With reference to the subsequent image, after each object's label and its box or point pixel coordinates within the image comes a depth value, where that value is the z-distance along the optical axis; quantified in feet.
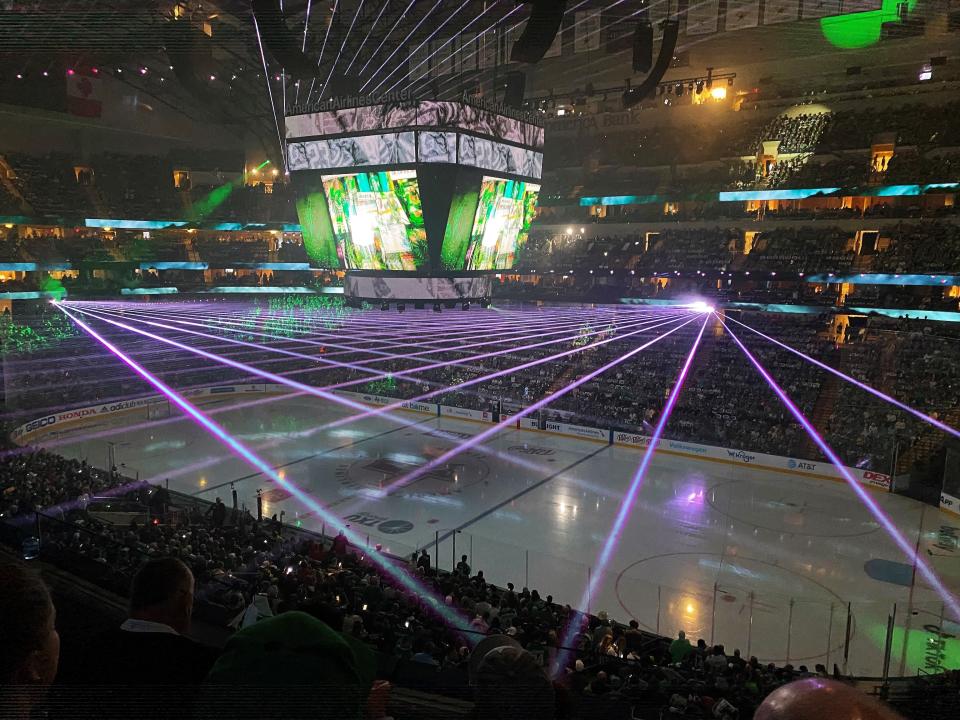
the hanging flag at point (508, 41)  97.40
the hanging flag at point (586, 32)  108.99
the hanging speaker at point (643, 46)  62.80
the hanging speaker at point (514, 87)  78.38
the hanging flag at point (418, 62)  107.65
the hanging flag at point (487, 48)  101.96
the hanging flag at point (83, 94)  117.08
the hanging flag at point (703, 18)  108.68
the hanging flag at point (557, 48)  117.02
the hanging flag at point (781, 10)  105.29
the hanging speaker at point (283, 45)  50.62
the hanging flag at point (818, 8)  102.06
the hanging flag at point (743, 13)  106.73
